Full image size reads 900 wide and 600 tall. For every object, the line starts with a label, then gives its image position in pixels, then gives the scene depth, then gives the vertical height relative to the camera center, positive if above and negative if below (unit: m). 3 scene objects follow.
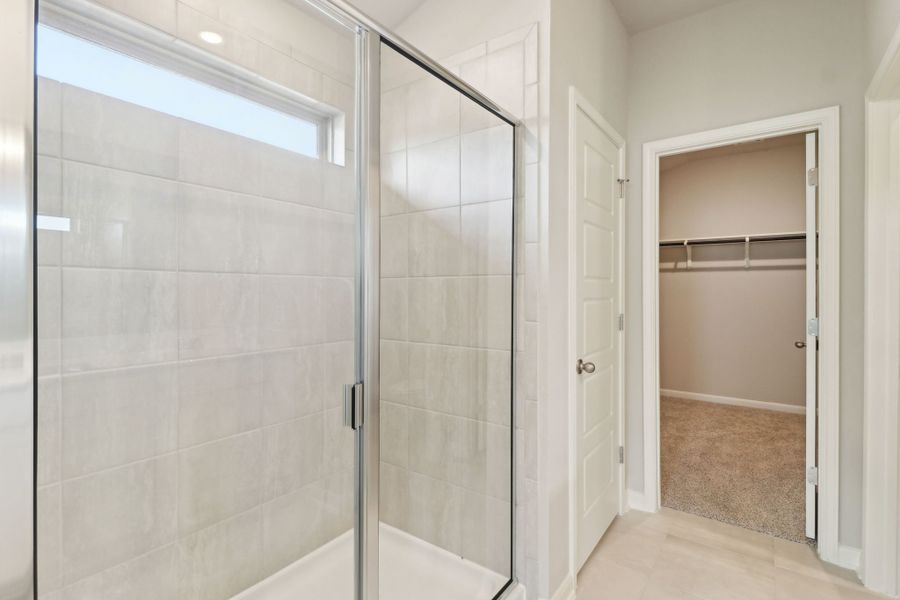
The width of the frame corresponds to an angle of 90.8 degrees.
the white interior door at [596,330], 1.97 -0.15
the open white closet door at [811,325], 2.13 -0.13
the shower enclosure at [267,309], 1.18 -0.03
